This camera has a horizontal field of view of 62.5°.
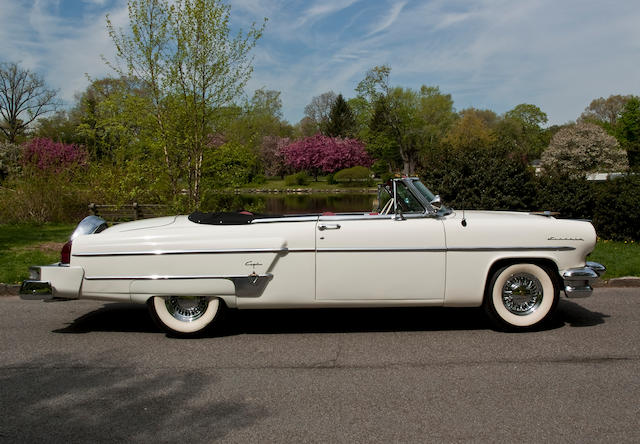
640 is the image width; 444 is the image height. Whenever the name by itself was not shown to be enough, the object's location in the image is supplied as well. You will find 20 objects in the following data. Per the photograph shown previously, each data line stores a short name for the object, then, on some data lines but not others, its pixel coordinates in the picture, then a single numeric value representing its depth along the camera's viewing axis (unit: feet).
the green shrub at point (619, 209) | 36.52
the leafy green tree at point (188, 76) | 38.47
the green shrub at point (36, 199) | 55.26
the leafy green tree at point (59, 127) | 162.04
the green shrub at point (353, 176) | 217.97
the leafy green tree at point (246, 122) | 42.80
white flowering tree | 165.17
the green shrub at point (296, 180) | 212.15
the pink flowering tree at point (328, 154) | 238.48
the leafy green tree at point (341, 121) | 254.06
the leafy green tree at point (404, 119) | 215.10
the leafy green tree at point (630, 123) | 214.90
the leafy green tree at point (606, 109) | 287.28
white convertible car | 16.40
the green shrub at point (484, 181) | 40.91
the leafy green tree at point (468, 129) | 192.97
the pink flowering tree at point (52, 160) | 56.34
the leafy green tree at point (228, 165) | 42.86
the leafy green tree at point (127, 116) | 41.52
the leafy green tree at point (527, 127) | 248.54
